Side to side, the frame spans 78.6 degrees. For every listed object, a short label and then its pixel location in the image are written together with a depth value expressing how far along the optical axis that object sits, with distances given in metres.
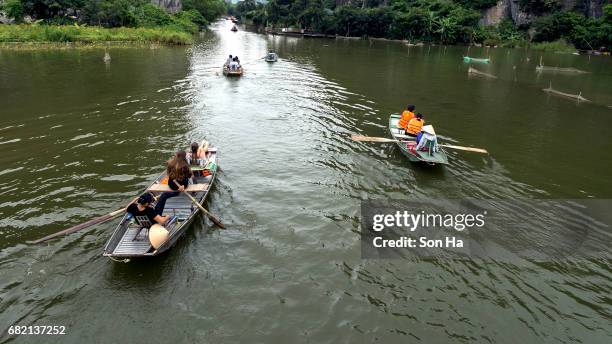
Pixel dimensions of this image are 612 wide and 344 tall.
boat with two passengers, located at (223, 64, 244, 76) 38.60
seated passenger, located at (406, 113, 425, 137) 19.80
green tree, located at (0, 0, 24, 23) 61.78
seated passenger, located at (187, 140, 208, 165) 15.49
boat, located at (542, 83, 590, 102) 34.06
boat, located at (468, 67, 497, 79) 46.27
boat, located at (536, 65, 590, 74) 51.09
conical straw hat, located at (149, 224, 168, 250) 10.41
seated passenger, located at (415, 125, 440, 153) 17.81
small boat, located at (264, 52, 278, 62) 52.09
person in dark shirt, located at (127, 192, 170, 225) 10.74
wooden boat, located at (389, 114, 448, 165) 17.58
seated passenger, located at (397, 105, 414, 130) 20.86
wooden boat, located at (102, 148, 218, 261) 10.44
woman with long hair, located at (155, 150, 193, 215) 12.80
